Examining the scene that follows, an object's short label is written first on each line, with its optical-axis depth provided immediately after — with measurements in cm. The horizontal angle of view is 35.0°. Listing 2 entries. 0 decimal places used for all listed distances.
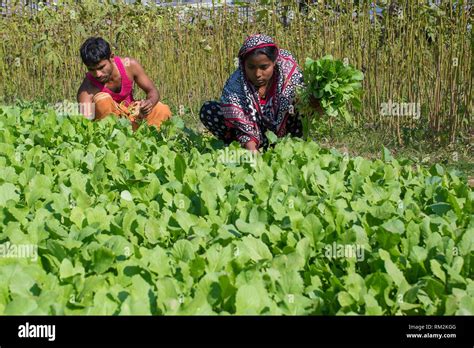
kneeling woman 522
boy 633
